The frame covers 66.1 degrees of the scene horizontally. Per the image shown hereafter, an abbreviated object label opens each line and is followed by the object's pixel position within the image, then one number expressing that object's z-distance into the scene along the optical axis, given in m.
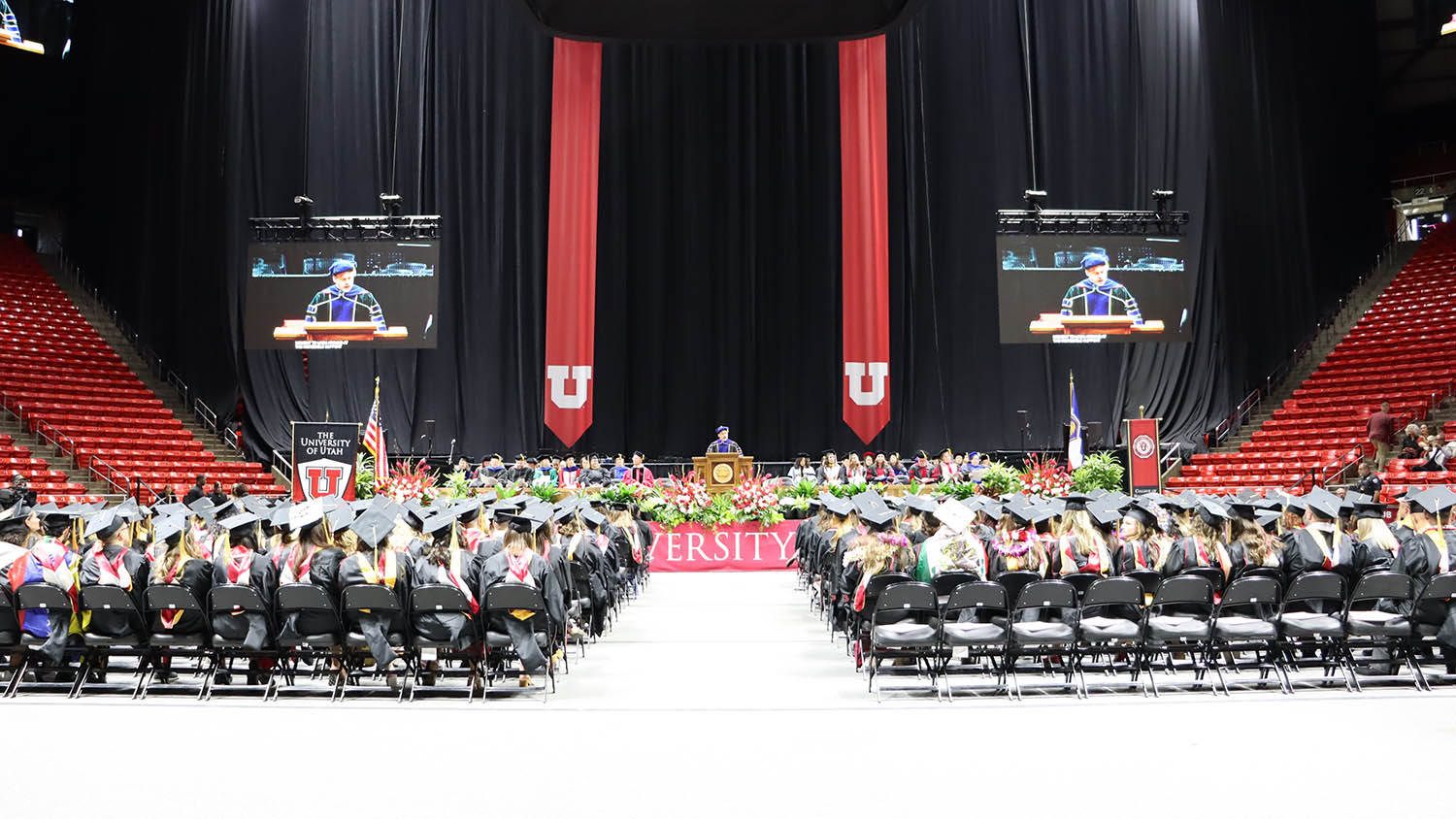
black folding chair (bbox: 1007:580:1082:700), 7.17
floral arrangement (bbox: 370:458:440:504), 16.55
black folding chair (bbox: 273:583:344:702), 7.09
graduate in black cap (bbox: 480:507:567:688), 7.36
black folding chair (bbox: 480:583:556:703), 7.12
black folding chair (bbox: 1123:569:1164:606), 7.58
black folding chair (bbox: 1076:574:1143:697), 7.22
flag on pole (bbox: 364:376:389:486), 17.16
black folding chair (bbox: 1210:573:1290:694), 7.32
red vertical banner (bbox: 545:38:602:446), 22.97
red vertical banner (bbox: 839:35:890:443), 23.17
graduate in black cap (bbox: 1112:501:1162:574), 8.52
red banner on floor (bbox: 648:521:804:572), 16.52
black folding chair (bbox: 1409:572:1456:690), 7.26
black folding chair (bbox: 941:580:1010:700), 7.06
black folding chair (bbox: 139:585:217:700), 7.19
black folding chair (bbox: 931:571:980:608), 7.53
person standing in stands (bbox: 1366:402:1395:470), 17.77
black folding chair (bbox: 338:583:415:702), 7.11
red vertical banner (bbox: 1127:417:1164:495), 17.62
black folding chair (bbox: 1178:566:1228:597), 7.64
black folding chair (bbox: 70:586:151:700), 7.24
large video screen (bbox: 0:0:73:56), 21.09
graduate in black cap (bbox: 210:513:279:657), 7.34
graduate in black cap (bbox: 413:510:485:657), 7.29
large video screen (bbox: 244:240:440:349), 19.94
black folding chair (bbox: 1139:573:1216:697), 7.29
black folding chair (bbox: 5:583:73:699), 7.20
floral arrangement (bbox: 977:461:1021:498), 17.34
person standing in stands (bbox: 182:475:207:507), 15.52
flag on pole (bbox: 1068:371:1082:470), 18.69
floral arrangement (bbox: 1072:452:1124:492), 18.02
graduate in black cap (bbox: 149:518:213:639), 7.48
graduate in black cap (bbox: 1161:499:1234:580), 8.19
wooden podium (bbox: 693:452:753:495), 17.64
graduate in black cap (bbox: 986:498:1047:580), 8.31
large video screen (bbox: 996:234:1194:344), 19.67
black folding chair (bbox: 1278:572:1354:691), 7.32
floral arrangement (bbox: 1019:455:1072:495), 17.45
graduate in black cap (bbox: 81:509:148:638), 7.46
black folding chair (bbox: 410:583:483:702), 7.09
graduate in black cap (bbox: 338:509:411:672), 7.25
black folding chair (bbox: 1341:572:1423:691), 7.34
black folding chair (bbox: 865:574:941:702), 7.01
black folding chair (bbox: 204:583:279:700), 7.21
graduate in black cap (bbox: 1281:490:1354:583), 8.15
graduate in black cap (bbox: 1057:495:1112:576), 8.27
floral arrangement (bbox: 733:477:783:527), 16.55
